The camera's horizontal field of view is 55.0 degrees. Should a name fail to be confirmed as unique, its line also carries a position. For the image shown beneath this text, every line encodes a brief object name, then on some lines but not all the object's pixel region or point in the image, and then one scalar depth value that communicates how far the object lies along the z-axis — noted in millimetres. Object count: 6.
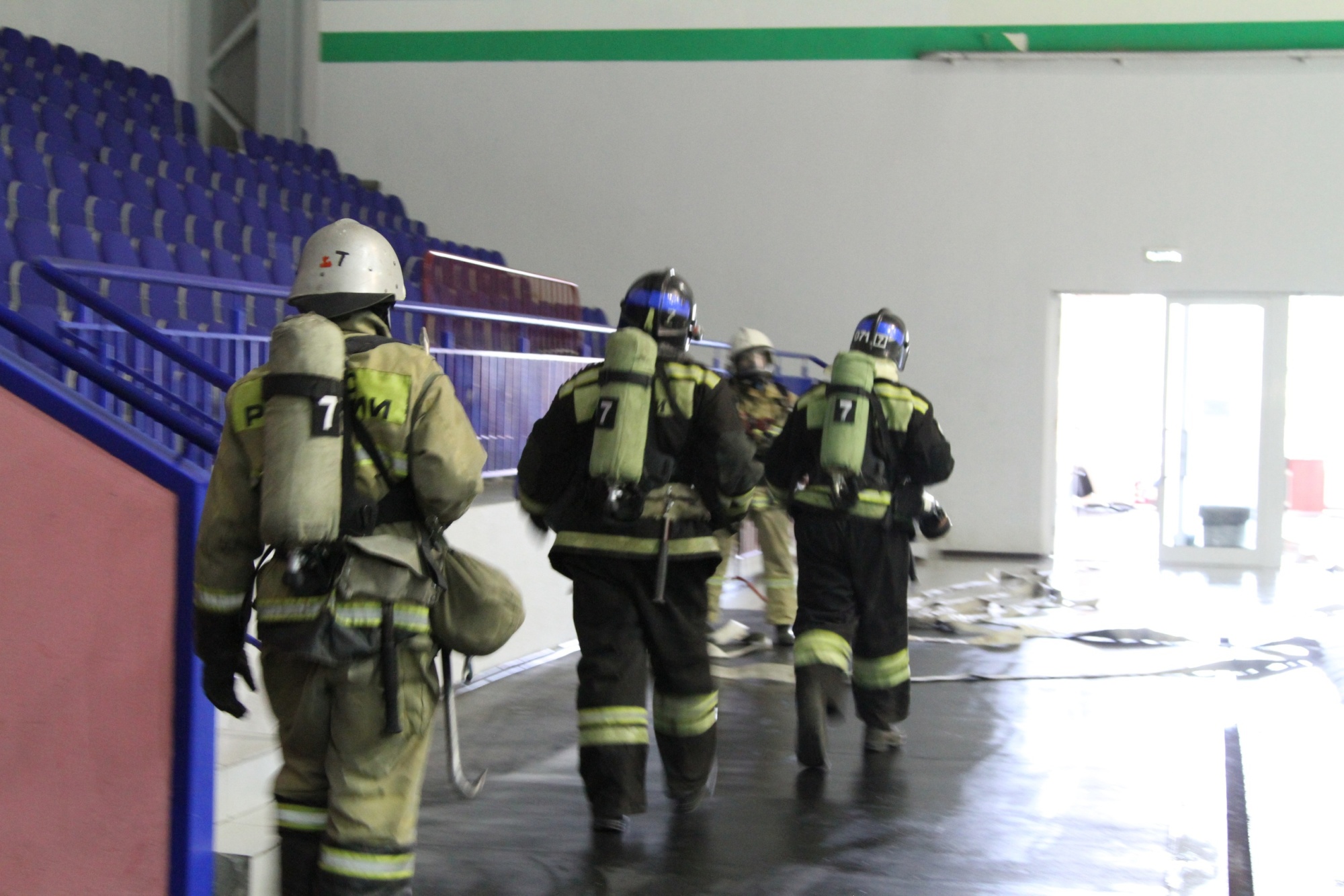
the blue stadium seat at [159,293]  6977
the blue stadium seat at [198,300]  7508
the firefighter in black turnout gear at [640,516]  3930
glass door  12195
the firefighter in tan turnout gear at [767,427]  7324
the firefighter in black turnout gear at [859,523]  4773
